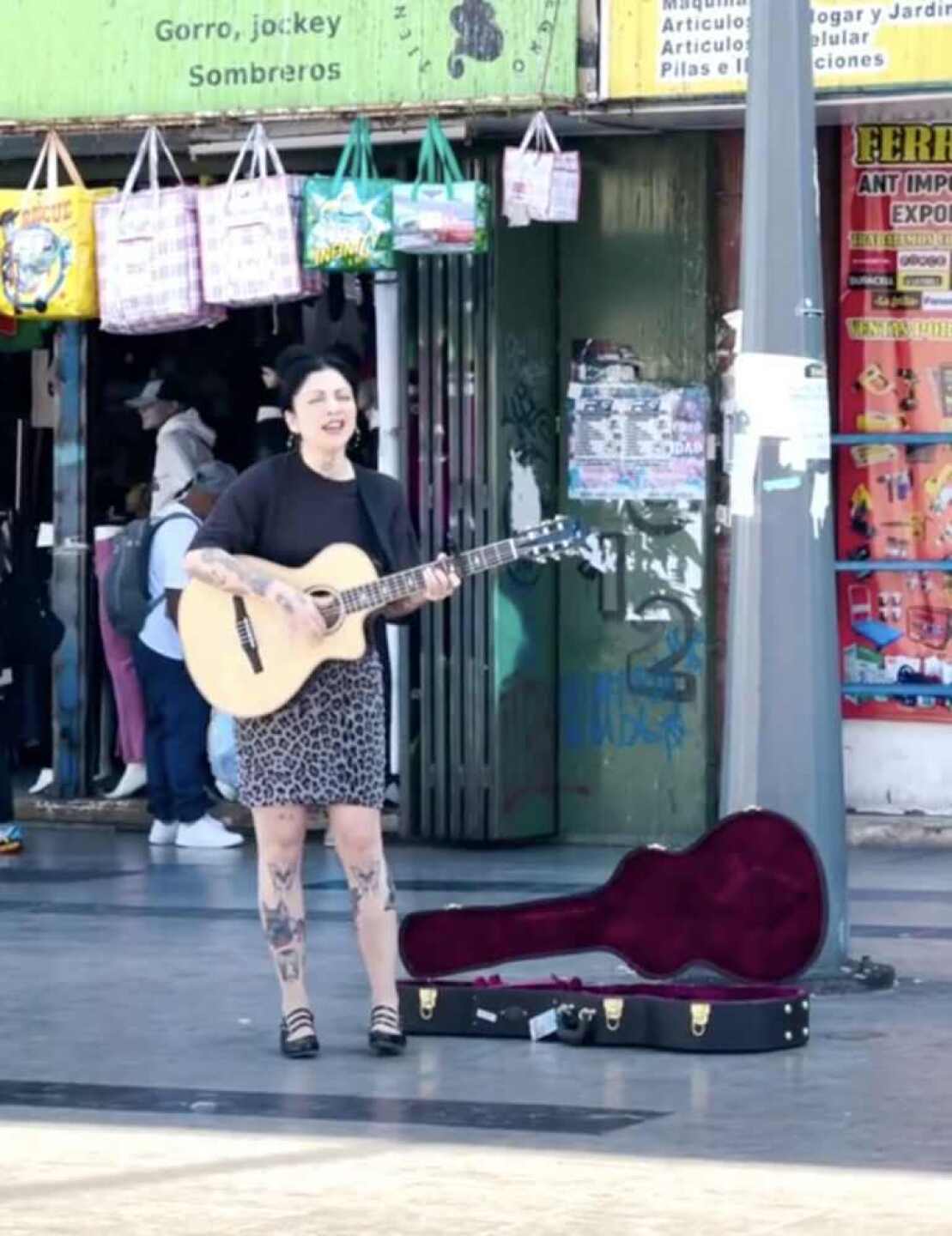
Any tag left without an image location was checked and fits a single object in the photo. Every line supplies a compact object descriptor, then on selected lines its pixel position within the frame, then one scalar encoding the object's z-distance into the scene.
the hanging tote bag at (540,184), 13.34
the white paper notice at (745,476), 9.95
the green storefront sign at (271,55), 13.45
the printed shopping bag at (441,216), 13.25
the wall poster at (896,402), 14.06
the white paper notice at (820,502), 9.94
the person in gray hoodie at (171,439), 14.91
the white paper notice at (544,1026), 9.12
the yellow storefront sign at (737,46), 12.75
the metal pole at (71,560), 15.40
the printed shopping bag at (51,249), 14.07
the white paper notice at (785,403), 9.92
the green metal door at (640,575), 14.18
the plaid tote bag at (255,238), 13.65
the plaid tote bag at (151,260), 13.88
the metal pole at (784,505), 9.88
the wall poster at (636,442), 14.18
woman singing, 8.91
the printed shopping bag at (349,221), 13.34
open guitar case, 8.98
